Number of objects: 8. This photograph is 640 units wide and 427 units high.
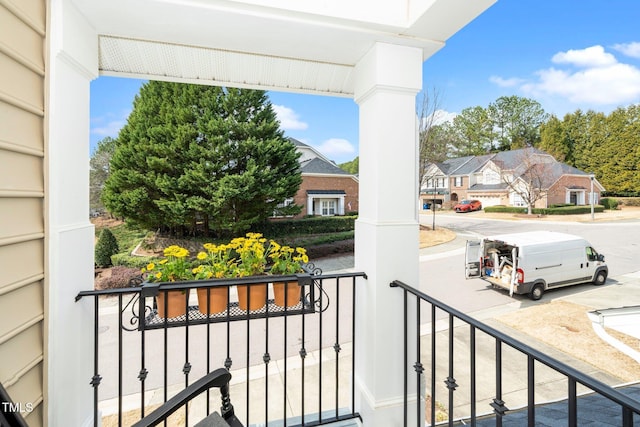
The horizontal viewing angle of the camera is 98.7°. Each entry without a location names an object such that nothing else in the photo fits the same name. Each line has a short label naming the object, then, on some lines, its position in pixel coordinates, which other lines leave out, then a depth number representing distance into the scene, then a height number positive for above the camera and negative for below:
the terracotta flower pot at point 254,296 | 1.36 -0.43
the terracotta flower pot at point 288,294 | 1.37 -0.42
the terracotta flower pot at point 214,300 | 1.28 -0.42
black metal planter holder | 1.14 -0.47
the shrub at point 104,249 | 5.57 -0.76
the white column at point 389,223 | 1.25 -0.06
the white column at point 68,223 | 0.93 -0.04
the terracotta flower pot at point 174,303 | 1.23 -0.41
